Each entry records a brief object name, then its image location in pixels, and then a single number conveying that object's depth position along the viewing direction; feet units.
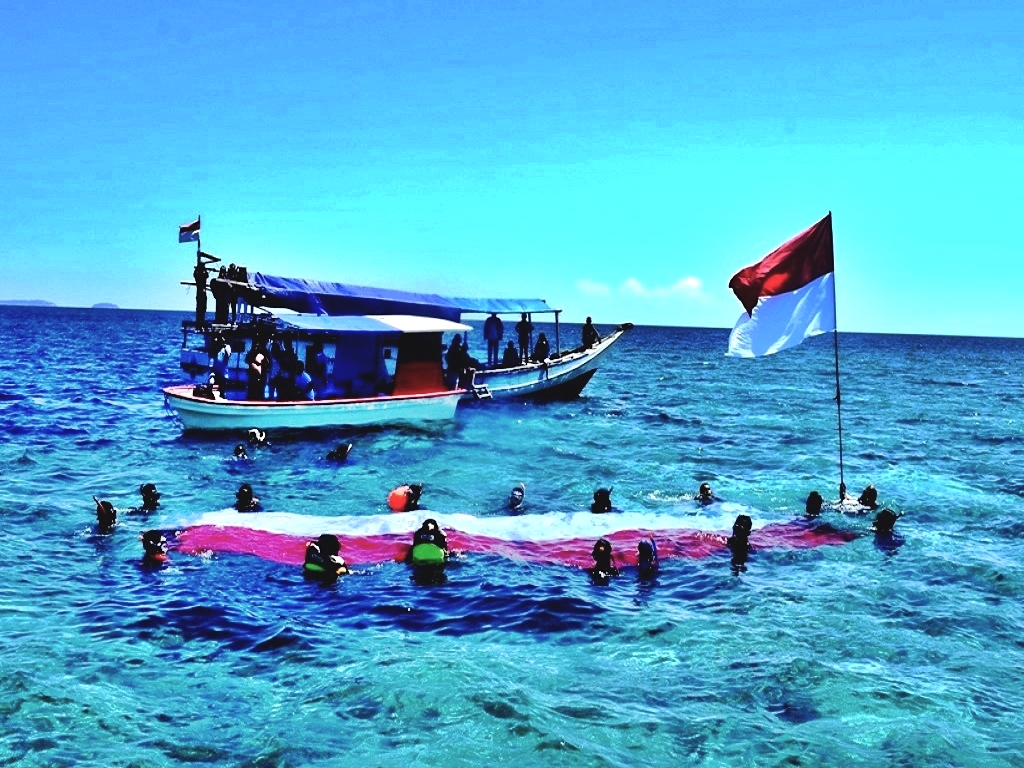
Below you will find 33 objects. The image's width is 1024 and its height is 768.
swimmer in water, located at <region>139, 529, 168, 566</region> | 45.01
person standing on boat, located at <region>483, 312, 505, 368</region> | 117.91
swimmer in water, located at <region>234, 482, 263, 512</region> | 56.44
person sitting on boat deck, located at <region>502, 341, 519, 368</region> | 120.06
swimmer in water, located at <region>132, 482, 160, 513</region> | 56.18
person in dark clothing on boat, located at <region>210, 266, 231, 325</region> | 93.09
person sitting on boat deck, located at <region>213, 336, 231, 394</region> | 88.62
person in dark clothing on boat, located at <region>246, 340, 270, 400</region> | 86.22
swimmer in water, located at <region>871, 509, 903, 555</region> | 54.80
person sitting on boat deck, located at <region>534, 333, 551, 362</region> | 124.91
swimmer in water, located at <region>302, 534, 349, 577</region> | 43.34
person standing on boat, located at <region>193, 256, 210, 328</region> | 92.48
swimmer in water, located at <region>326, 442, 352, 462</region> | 76.48
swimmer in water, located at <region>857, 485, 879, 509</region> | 61.26
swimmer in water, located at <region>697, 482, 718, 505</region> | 63.93
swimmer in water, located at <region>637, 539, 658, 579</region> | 45.85
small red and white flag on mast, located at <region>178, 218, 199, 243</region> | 94.27
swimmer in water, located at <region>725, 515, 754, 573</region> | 50.54
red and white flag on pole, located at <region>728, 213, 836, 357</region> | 50.08
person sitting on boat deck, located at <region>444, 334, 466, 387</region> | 104.01
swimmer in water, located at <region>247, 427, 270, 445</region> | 83.20
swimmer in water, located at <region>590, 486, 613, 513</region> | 59.31
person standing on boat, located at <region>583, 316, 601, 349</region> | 130.72
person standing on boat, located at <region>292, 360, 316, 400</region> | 88.89
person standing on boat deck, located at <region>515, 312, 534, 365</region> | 122.83
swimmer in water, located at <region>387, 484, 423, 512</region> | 58.44
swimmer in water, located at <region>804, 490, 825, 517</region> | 59.41
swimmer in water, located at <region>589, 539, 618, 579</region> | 45.14
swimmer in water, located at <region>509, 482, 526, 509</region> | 61.57
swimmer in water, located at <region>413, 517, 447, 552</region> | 46.19
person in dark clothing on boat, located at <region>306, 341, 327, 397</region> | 92.58
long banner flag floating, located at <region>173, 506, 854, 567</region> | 48.62
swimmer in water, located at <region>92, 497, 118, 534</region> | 51.65
